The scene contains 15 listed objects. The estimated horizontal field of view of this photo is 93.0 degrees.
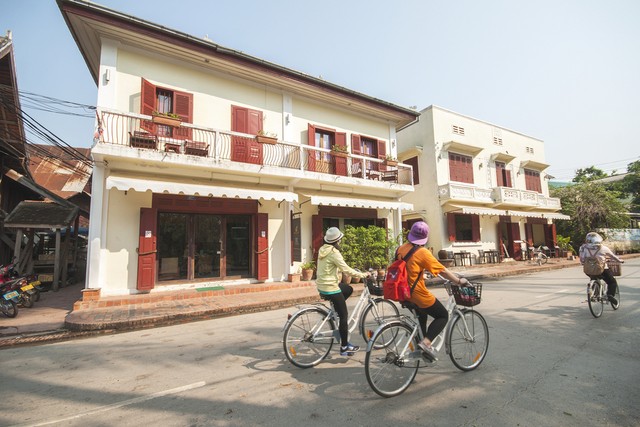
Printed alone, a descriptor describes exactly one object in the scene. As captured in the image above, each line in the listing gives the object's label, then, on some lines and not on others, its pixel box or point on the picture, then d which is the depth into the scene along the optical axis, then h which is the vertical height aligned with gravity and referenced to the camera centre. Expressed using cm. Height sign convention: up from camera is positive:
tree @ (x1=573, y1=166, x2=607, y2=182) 3631 +847
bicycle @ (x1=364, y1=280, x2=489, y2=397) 293 -104
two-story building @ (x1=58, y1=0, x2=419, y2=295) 812 +265
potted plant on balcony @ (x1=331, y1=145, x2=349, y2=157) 1139 +365
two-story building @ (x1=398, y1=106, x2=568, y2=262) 1627 +317
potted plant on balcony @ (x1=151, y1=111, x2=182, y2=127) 807 +353
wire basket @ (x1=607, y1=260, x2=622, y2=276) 575 -49
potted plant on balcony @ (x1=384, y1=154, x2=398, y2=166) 1272 +355
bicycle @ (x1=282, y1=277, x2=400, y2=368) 370 -109
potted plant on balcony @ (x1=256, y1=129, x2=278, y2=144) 963 +349
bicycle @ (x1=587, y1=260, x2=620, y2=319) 558 -98
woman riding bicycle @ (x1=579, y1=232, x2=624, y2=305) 572 -26
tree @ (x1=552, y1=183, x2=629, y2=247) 2069 +212
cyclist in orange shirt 311 -40
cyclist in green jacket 383 -42
